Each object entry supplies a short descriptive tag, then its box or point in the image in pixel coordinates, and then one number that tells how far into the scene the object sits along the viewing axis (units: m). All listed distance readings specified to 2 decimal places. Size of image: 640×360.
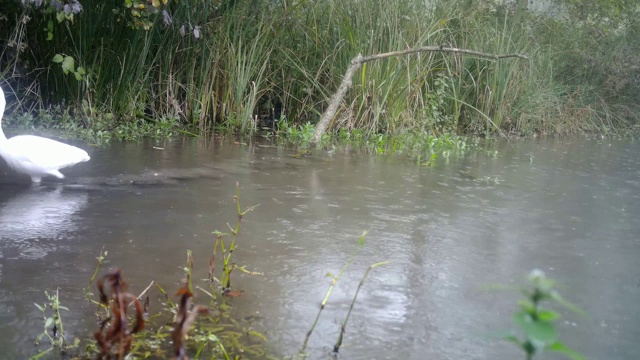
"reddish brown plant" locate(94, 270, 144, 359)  1.59
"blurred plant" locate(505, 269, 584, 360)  0.90
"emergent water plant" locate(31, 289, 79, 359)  2.21
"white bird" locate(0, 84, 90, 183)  4.27
